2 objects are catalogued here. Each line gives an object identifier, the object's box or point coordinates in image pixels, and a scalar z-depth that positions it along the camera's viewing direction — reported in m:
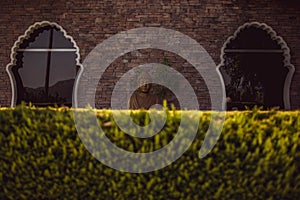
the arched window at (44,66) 9.50
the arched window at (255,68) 9.29
